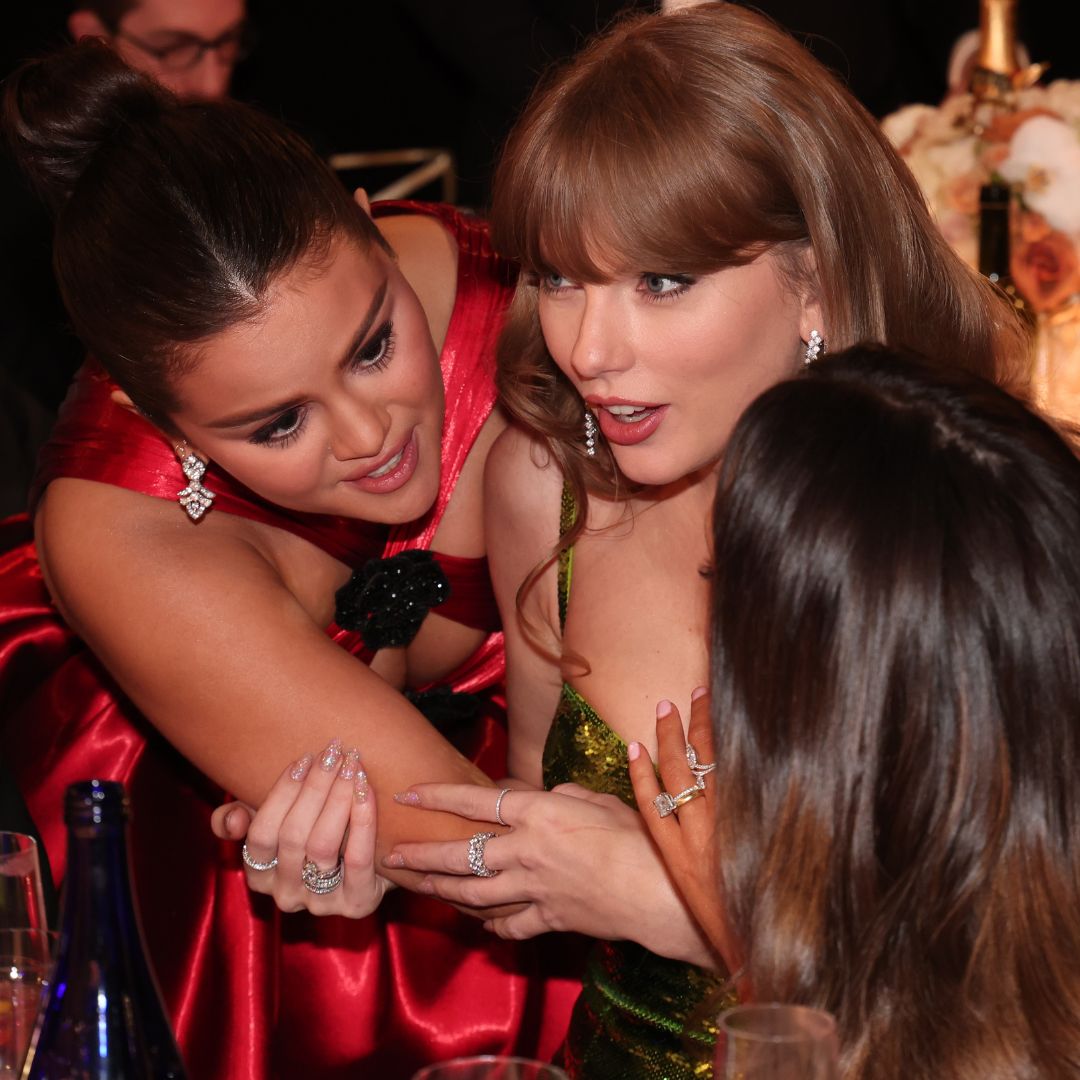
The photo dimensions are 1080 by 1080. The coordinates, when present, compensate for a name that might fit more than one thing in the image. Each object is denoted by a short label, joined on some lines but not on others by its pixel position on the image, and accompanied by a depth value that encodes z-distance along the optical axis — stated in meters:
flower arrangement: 2.39
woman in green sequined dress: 1.47
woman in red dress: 1.61
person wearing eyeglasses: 3.49
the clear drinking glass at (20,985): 1.05
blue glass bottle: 0.95
